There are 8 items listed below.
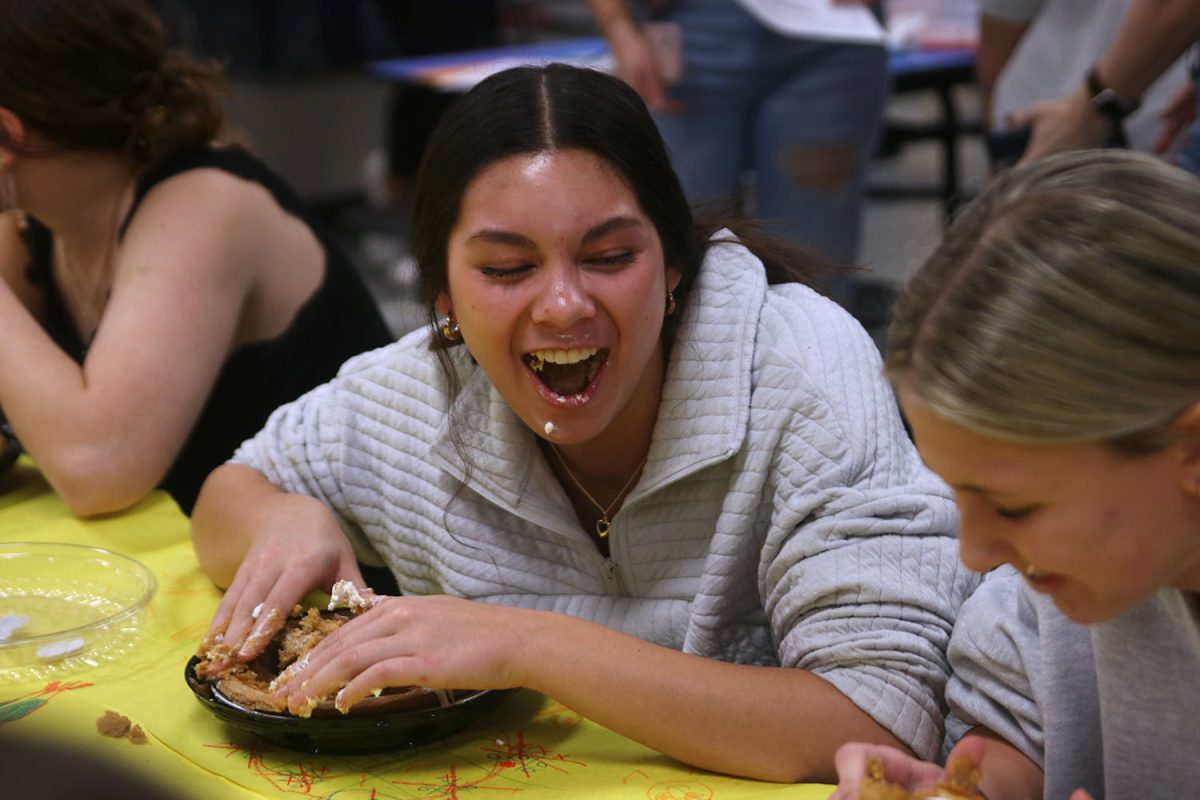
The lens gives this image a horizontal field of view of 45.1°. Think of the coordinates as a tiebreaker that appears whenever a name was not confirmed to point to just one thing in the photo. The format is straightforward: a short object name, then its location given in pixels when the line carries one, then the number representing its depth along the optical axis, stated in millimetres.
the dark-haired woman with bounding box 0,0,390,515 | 2227
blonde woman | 1107
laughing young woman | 1534
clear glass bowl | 1755
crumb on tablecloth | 1577
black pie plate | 1514
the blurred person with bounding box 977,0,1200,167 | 2461
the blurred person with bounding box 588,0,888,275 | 3148
